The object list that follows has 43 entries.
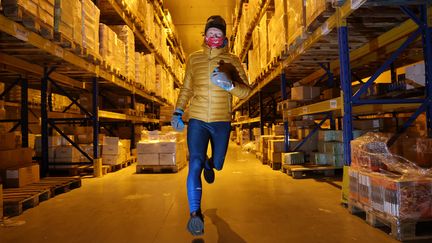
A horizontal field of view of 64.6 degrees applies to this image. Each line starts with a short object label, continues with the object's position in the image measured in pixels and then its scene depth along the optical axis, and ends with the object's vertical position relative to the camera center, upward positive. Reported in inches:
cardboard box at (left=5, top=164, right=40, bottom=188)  187.6 -24.2
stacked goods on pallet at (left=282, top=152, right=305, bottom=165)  261.9 -22.7
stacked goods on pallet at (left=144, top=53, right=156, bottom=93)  395.2 +72.4
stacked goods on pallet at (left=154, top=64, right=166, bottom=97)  469.4 +70.7
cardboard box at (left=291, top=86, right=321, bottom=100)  254.1 +27.2
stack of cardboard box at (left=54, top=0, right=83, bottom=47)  184.5 +63.5
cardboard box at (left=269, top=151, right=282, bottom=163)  289.3 -23.8
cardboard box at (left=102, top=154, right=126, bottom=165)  301.9 -24.2
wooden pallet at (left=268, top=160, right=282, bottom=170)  288.2 -30.7
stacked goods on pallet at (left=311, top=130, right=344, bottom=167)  236.0 -15.2
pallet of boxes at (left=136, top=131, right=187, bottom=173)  288.0 -21.2
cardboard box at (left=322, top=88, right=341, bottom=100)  235.9 +24.8
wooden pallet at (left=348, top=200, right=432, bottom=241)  106.7 -32.9
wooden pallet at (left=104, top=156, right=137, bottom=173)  301.6 -32.2
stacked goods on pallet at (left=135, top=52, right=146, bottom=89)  352.2 +65.3
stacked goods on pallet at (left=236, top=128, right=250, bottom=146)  564.5 -12.7
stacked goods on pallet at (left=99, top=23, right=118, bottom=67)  255.4 +67.7
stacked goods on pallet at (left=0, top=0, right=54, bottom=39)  143.4 +54.0
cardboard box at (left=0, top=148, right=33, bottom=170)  185.6 -14.0
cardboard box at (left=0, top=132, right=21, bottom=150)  191.8 -4.5
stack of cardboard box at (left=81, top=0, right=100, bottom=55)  223.1 +71.5
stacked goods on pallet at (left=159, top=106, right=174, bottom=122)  530.0 +27.9
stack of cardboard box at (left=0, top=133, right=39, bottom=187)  186.5 -18.7
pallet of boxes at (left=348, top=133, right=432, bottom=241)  107.5 -20.0
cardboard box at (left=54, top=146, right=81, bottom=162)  278.2 -17.6
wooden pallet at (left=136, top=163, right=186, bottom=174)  288.4 -32.0
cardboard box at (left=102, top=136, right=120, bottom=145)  304.0 -8.4
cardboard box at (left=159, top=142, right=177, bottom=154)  289.0 -13.9
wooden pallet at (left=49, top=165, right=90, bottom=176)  276.8 -29.8
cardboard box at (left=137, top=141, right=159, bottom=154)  290.7 -14.4
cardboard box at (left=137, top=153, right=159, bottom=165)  288.4 -23.6
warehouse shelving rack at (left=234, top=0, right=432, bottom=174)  148.5 +48.2
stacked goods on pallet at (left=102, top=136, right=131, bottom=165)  302.2 -17.1
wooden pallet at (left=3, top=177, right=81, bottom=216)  151.9 -30.8
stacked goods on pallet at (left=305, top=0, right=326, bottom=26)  164.2 +60.6
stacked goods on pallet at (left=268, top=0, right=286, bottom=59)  238.2 +75.1
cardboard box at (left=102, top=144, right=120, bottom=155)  302.5 -15.9
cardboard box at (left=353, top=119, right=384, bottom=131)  223.0 +2.3
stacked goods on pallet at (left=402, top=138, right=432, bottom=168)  129.4 -9.4
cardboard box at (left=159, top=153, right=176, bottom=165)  287.6 -23.9
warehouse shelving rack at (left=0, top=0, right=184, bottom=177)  178.9 +45.9
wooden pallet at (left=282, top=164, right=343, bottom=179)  235.5 -28.0
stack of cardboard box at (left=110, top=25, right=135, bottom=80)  310.5 +82.5
